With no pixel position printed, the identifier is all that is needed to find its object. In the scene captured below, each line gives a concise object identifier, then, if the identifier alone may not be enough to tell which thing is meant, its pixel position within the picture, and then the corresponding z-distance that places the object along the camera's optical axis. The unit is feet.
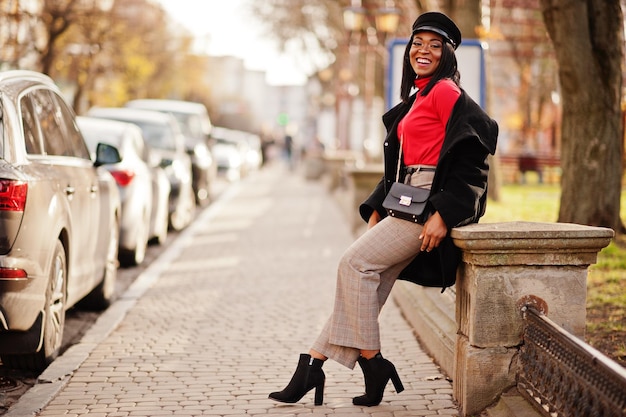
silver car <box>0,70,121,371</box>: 19.58
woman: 17.04
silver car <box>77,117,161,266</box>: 37.73
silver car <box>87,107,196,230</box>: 53.62
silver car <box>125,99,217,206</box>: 68.39
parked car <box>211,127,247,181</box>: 117.91
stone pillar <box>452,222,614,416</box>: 16.79
